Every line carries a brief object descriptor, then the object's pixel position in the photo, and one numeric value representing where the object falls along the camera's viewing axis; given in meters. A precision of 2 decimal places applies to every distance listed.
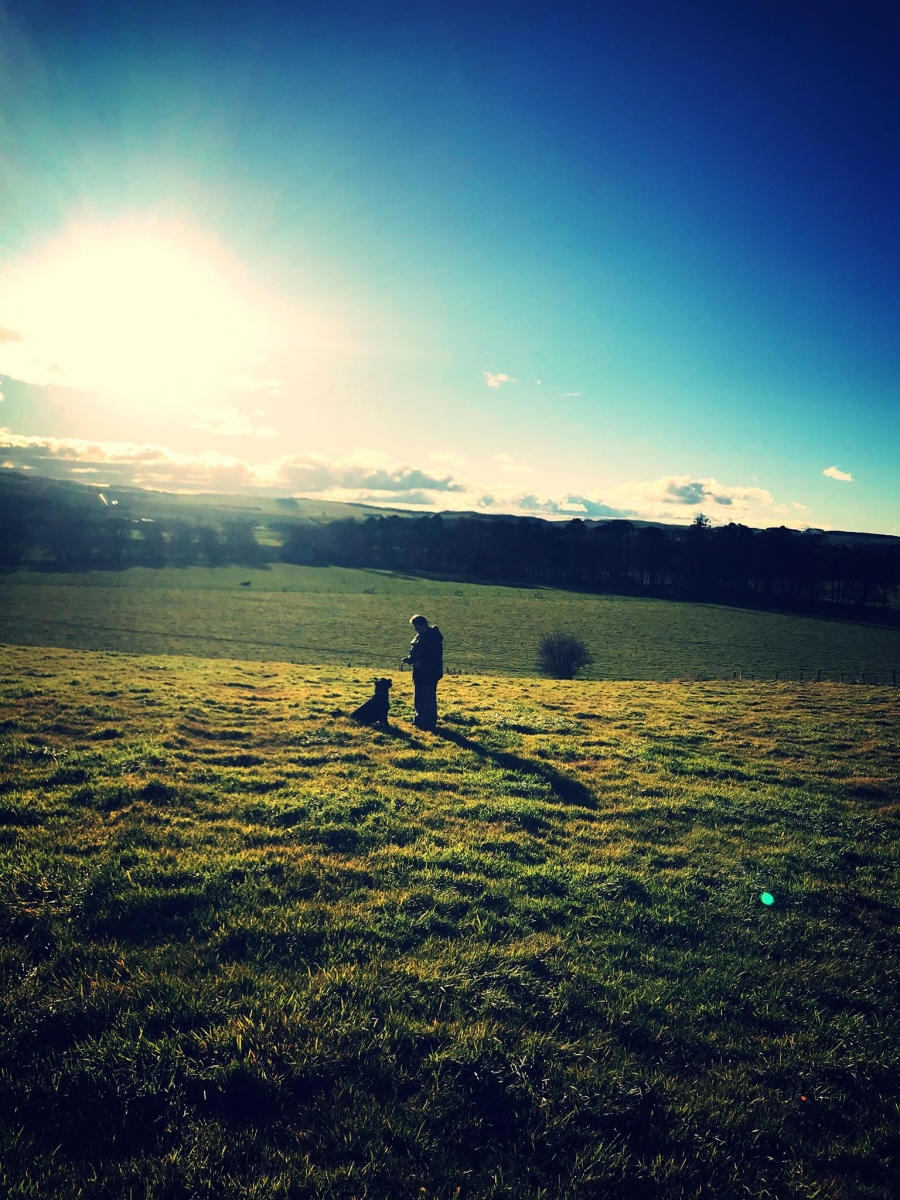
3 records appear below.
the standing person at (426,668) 14.30
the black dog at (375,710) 14.69
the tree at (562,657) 35.81
